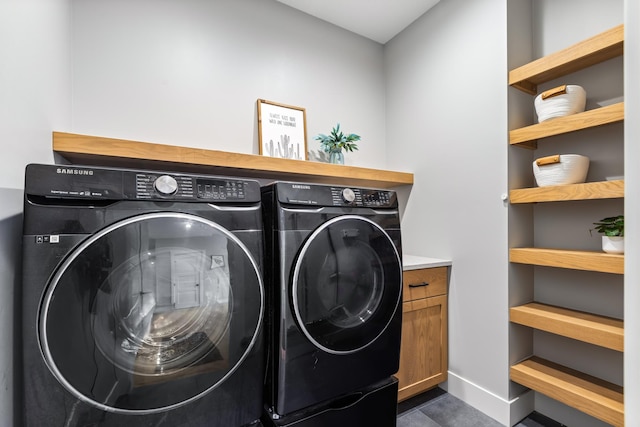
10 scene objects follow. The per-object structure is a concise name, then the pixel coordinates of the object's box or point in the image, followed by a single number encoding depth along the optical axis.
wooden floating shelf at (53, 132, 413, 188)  1.29
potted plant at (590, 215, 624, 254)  1.28
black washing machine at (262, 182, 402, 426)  1.13
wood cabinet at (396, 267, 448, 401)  1.71
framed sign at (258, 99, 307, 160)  1.94
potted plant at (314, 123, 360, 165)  2.08
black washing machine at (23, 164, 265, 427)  0.78
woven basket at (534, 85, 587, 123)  1.42
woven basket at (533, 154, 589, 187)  1.42
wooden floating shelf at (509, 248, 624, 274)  1.26
